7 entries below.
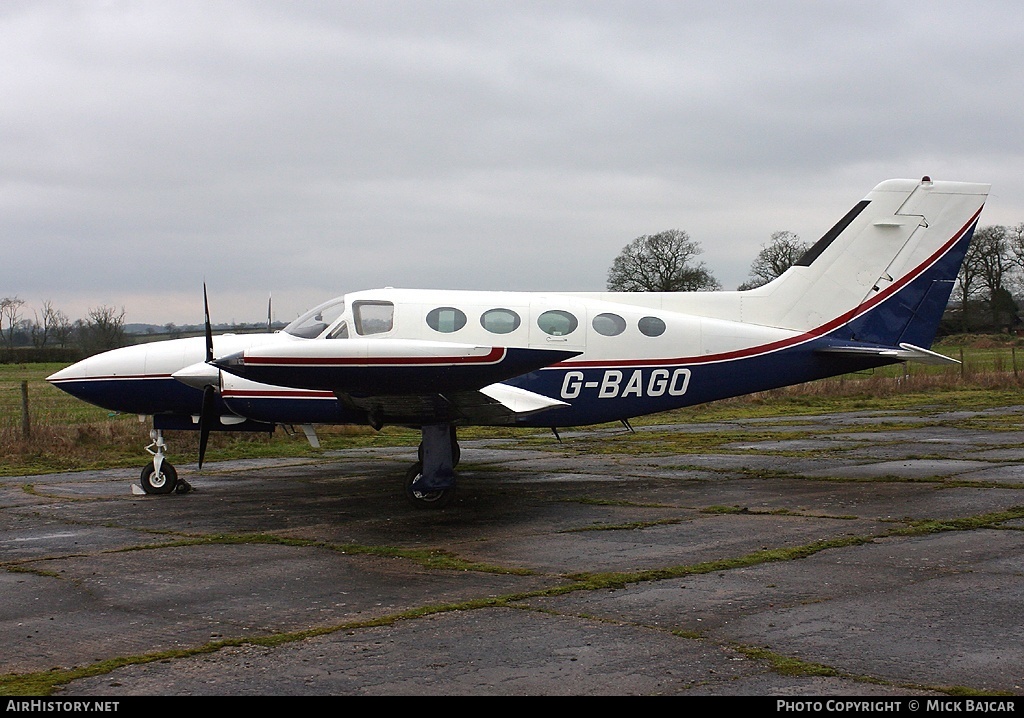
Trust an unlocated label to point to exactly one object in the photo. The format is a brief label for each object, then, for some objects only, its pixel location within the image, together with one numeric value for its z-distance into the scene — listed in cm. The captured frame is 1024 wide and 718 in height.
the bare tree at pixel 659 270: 6147
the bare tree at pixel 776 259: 6556
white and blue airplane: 1254
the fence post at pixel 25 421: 1869
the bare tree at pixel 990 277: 7144
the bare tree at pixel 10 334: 6429
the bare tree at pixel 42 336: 6150
